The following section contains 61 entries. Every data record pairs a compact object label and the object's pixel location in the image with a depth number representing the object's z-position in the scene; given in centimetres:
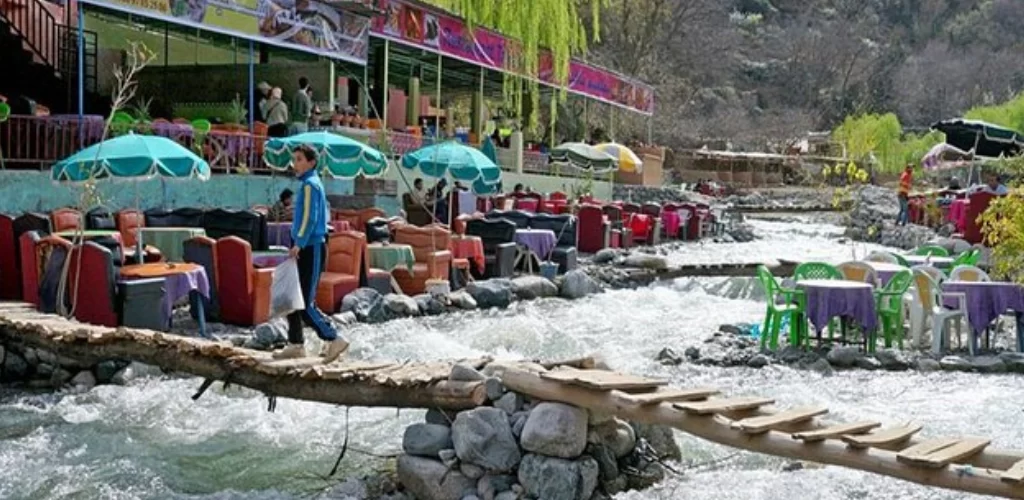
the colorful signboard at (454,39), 2175
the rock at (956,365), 933
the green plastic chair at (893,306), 984
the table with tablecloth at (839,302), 952
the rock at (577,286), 1440
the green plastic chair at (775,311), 977
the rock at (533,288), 1380
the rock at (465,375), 575
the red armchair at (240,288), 1005
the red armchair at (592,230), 1970
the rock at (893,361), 937
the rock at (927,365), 931
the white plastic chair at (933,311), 980
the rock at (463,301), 1264
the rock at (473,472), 549
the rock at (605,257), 1819
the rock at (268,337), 925
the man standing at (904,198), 2453
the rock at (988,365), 930
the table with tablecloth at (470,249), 1389
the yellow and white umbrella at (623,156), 2612
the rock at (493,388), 570
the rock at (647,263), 1720
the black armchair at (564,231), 1590
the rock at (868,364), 937
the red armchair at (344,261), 1138
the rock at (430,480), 547
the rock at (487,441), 545
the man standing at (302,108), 1892
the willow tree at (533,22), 2152
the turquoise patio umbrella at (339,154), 1425
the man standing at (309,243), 711
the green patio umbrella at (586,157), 2355
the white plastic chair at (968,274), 1034
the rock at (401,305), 1170
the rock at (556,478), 531
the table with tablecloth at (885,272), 1058
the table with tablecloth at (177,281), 923
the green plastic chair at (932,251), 1340
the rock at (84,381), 805
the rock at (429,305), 1208
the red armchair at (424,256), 1278
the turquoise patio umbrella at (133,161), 1002
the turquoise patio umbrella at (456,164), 1586
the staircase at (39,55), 1708
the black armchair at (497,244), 1455
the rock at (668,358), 977
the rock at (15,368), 823
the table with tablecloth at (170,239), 1188
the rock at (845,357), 938
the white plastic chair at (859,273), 1044
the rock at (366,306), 1127
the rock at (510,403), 563
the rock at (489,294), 1300
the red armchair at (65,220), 1145
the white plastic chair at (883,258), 1190
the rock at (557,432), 537
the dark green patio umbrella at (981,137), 2076
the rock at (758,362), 949
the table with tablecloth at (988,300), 959
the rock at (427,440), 566
